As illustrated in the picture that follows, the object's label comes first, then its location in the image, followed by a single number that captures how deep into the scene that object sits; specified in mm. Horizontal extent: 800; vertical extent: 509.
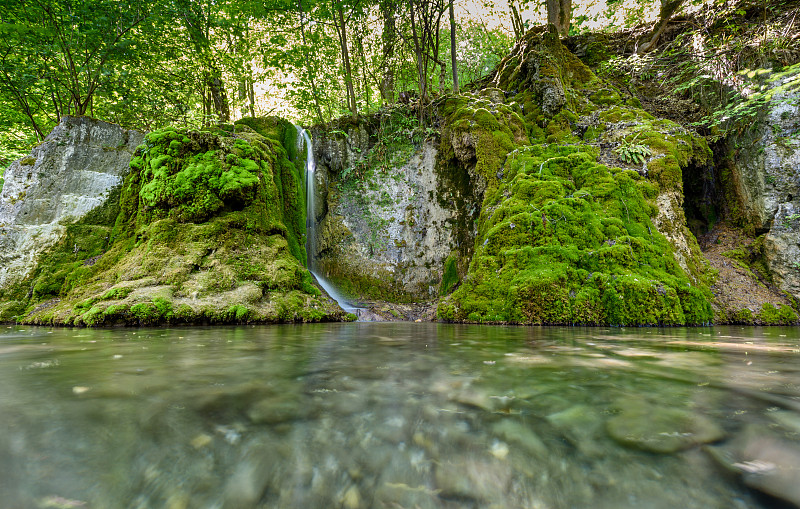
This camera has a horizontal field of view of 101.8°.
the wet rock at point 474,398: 1271
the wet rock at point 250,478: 731
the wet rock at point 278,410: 1146
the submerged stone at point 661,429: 935
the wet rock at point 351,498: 731
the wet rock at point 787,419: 1030
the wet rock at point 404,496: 735
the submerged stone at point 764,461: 728
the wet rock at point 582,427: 933
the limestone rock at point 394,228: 10102
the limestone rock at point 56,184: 7203
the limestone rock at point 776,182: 7062
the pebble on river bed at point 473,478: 765
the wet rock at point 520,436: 931
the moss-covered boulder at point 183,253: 5496
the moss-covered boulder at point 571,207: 5352
